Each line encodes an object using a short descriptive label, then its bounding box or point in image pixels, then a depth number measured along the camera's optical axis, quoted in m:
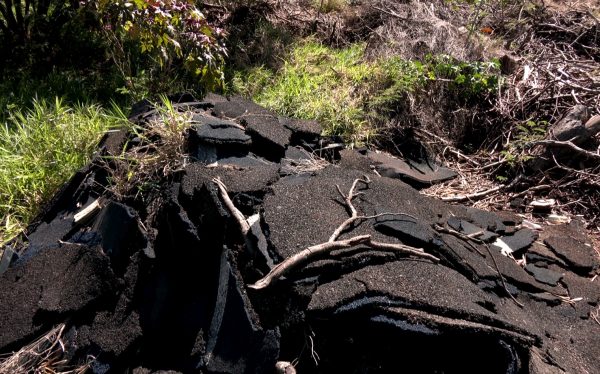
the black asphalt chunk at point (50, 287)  2.59
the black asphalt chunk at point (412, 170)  3.86
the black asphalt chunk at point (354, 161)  3.69
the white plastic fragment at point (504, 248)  2.97
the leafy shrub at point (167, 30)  3.68
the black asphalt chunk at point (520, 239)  3.04
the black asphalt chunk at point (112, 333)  2.46
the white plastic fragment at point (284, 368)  2.08
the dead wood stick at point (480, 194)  3.80
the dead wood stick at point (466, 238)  2.70
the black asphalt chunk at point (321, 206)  2.43
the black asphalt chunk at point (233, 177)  2.84
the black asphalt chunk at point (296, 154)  3.60
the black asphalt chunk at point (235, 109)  3.72
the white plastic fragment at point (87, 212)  3.09
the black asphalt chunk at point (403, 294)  2.09
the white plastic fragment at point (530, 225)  3.43
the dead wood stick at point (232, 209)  2.52
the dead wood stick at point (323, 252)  2.21
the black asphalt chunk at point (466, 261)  2.49
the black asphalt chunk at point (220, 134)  3.22
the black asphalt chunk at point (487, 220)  3.14
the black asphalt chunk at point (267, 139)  3.49
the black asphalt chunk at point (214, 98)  3.93
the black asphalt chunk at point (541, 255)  3.02
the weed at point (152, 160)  3.12
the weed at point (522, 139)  4.10
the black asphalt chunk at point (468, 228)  2.90
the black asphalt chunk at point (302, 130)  3.83
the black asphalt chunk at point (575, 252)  3.04
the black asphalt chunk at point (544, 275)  2.79
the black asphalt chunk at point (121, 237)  2.77
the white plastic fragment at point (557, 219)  3.63
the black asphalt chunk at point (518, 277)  2.64
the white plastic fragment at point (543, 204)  3.76
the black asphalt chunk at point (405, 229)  2.52
